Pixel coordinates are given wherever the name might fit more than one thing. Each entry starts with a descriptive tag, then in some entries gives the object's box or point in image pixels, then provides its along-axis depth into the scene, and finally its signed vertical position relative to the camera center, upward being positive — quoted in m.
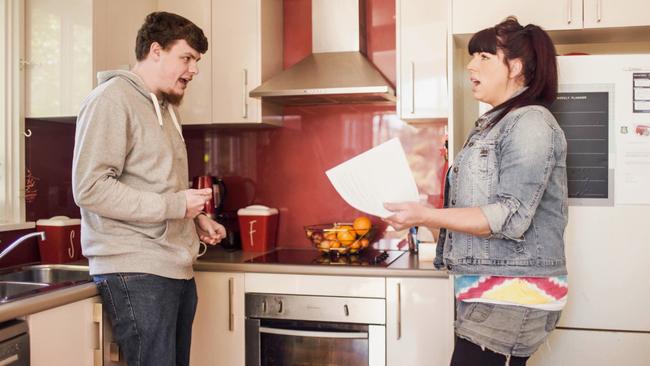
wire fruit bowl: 2.66 -0.27
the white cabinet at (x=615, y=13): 2.22 +0.55
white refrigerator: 2.09 -0.09
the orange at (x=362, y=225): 2.72 -0.22
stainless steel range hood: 2.60 +0.43
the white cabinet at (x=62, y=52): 2.45 +0.47
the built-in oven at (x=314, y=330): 2.37 -0.59
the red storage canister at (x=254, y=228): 2.91 -0.25
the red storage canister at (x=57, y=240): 2.47 -0.25
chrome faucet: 1.85 -0.20
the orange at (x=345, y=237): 2.66 -0.26
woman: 1.43 -0.09
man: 1.69 -0.05
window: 2.46 +0.21
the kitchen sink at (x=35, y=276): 2.05 -0.35
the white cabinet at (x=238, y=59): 2.79 +0.50
